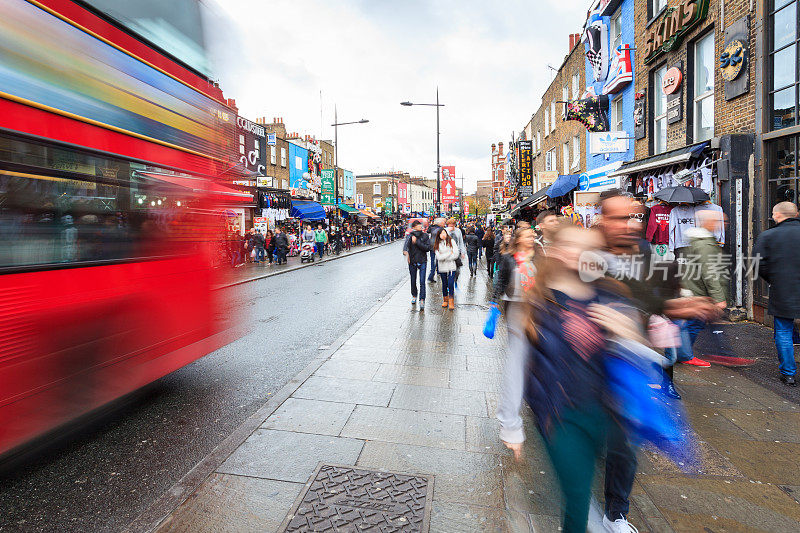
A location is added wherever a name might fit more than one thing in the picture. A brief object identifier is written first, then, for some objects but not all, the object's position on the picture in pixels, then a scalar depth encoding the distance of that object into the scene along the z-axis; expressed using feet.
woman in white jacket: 30.83
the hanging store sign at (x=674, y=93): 34.73
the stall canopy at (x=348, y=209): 139.77
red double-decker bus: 10.68
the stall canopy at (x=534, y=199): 65.44
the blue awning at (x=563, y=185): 57.57
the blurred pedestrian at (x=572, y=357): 6.66
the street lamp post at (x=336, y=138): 99.60
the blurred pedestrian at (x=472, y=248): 52.80
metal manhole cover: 9.09
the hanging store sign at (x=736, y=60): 27.09
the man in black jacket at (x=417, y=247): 30.83
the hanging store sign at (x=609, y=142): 41.50
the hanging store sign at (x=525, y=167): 94.26
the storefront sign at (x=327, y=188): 107.64
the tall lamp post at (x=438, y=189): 82.02
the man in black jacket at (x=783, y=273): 16.12
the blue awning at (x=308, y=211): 91.97
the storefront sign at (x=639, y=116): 41.14
